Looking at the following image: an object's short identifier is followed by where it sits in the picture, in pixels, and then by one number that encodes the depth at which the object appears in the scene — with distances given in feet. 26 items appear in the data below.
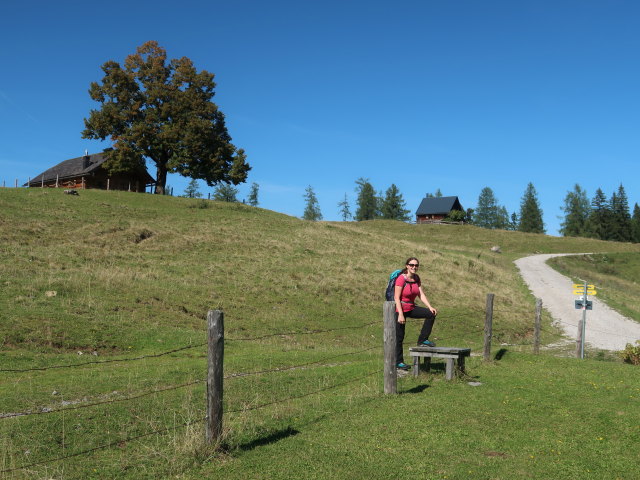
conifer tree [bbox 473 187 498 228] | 541.34
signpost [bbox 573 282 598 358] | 68.08
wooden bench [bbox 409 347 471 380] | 38.04
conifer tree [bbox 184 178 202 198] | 478.59
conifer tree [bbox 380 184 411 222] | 470.39
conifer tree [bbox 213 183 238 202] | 481.87
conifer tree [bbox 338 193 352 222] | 541.34
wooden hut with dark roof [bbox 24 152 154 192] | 204.95
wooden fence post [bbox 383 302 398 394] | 33.35
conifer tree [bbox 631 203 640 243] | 393.50
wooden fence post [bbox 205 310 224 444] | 22.72
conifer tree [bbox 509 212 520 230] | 558.97
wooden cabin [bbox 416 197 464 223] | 414.84
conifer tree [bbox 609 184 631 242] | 391.04
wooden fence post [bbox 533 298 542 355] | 56.70
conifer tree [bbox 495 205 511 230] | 544.62
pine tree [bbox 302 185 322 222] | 544.41
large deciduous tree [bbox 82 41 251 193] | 187.32
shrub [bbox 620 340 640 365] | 53.93
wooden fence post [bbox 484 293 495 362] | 46.14
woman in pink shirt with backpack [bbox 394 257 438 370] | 39.11
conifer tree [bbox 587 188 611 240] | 396.57
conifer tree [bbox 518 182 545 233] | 471.21
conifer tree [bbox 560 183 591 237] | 454.40
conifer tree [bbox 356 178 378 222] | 510.58
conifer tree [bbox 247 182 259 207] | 513.86
